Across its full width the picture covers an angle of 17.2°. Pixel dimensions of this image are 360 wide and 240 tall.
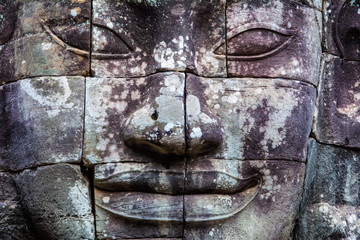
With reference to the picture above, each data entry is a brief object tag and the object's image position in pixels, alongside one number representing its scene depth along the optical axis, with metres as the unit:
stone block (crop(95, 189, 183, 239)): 6.74
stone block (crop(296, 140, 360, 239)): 7.29
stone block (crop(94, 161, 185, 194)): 6.74
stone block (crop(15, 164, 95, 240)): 6.82
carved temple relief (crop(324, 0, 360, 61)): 7.78
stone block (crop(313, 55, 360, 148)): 7.62
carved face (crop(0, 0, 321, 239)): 6.76
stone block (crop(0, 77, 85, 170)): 6.87
